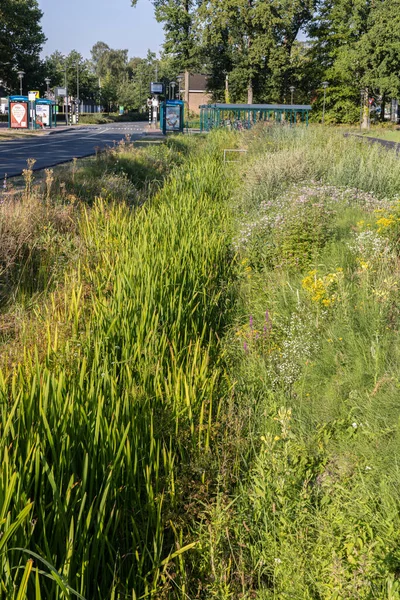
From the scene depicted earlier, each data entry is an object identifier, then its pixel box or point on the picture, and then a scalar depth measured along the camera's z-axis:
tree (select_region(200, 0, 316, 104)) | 57.97
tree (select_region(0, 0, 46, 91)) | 70.69
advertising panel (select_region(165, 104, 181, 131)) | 34.66
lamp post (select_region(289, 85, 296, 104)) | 58.88
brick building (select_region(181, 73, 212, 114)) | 100.88
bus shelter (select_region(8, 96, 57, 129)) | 40.53
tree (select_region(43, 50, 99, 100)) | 82.56
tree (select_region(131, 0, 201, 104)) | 59.09
